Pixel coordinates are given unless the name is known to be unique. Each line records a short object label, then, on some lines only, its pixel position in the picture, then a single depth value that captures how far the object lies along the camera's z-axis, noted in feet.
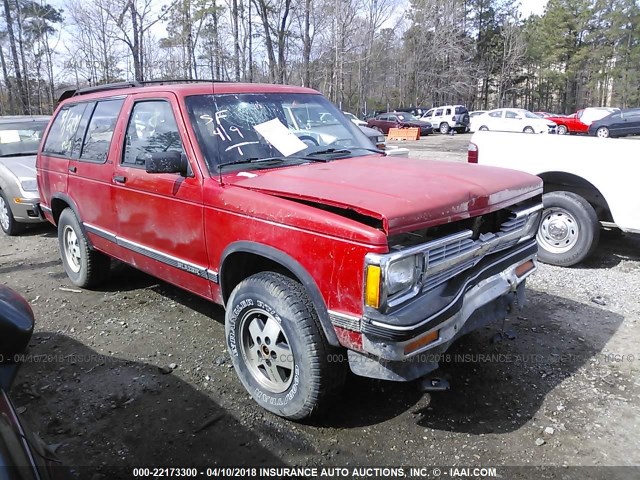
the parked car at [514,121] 88.69
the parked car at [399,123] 104.78
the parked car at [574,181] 16.55
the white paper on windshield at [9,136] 26.04
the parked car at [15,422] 4.48
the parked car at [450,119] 110.63
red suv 7.95
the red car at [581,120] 92.21
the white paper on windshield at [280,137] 11.68
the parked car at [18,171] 22.80
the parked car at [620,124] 82.69
